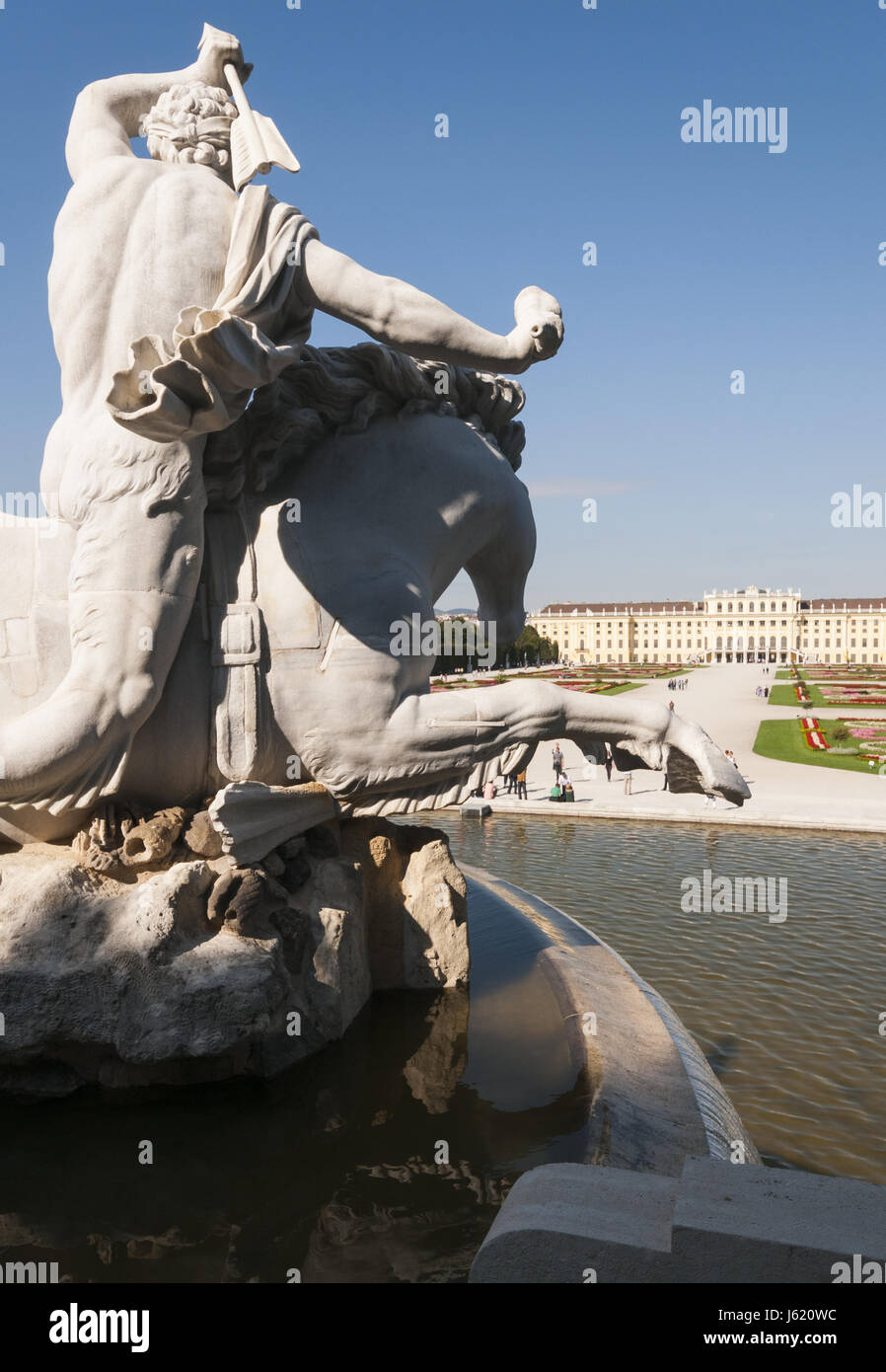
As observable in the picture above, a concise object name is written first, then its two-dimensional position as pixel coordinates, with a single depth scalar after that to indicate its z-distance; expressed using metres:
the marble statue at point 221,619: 3.48
